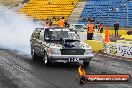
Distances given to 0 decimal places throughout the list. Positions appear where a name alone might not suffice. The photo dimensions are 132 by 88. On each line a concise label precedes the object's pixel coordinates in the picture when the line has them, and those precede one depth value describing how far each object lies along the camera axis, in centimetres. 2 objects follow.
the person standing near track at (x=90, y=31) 2549
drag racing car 1419
